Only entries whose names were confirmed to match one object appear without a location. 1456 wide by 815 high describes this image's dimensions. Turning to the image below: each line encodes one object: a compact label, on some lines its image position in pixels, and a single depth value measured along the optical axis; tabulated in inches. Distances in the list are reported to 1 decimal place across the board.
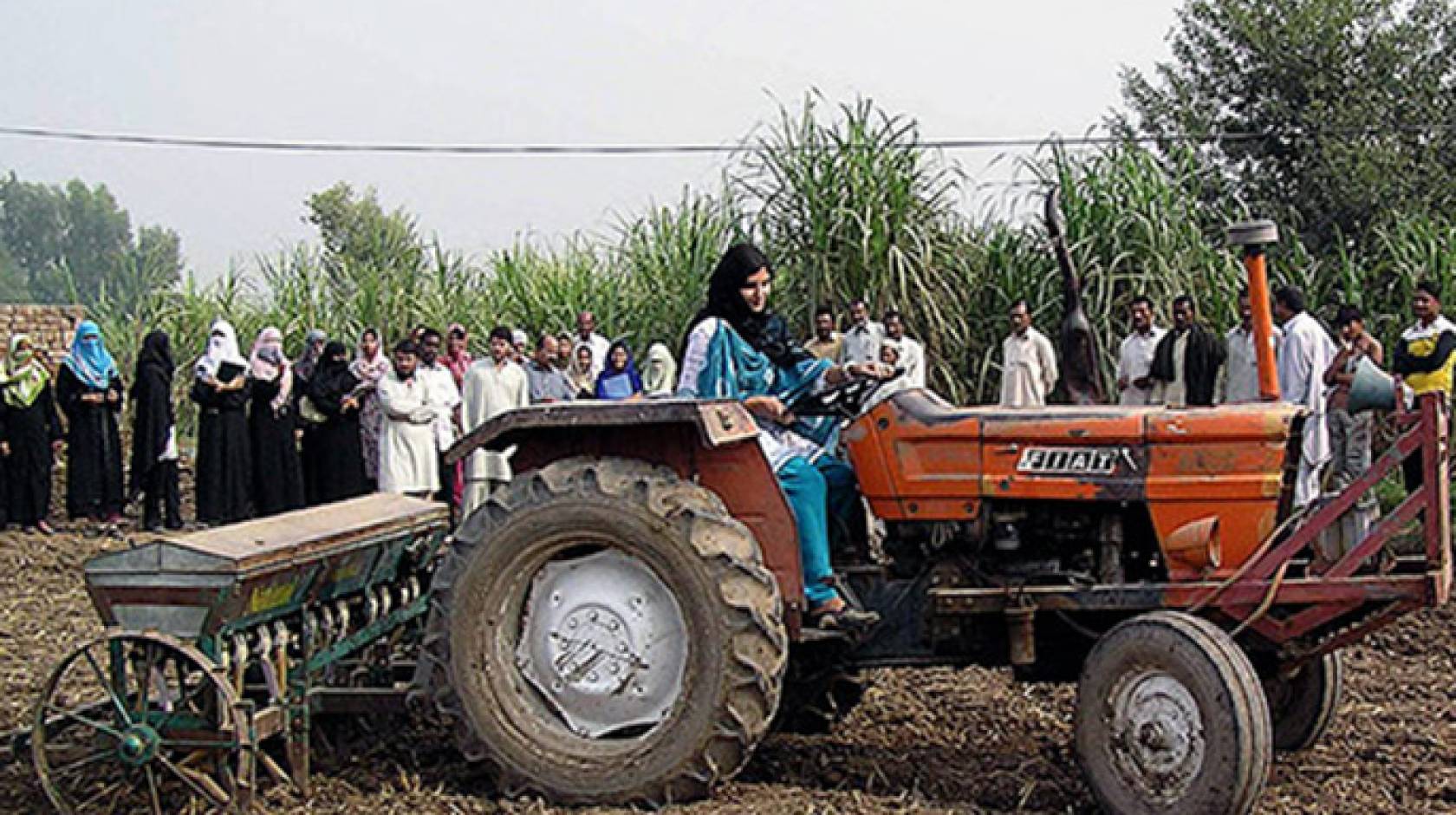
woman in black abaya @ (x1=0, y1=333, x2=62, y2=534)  482.3
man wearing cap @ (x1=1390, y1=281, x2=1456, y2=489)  367.6
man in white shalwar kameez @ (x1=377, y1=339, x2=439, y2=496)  410.9
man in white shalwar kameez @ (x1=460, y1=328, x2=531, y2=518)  427.2
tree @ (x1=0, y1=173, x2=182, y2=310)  3024.1
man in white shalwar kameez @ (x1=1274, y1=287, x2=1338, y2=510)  375.2
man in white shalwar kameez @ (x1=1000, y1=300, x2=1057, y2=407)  449.1
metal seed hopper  186.4
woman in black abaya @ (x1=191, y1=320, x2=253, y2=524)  476.7
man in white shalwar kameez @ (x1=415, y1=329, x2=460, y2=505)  424.2
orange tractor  183.0
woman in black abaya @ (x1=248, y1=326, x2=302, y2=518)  479.8
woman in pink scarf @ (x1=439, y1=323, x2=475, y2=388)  486.0
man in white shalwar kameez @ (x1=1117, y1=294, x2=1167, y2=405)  428.5
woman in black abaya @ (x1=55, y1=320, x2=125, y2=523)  492.1
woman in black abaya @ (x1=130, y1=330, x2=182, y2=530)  486.0
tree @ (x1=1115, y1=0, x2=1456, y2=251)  713.0
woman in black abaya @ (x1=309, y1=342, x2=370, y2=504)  460.8
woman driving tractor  197.9
